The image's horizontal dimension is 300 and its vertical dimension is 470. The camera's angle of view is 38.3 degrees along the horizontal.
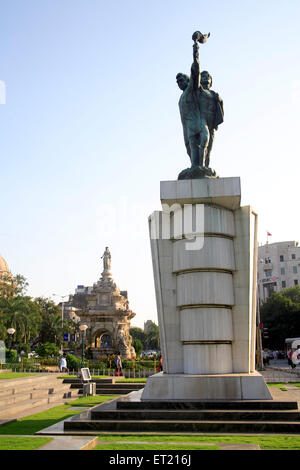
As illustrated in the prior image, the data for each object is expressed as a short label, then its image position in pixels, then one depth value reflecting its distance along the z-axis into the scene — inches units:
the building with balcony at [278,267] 3073.3
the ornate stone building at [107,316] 2034.9
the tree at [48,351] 1549.0
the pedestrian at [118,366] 1072.8
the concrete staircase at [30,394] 512.7
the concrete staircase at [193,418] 327.0
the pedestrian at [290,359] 1279.0
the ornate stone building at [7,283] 2134.6
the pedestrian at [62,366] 1102.7
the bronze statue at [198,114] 489.7
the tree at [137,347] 2284.1
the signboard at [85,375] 628.6
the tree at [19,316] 1967.3
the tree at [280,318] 2121.1
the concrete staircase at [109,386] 754.8
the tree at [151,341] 4098.4
